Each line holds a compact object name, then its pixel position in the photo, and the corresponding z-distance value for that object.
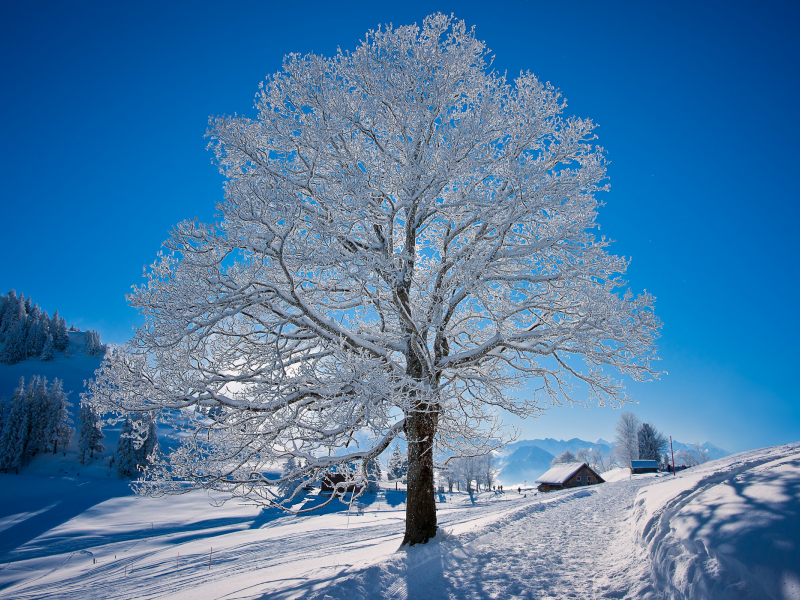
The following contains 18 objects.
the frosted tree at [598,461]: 89.65
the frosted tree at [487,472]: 80.94
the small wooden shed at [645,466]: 52.47
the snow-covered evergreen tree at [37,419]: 61.94
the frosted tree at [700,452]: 73.62
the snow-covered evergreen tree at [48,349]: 107.19
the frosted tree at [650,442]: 61.03
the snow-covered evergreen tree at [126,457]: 56.00
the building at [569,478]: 50.28
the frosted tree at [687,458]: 72.28
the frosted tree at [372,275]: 5.76
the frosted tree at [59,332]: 118.47
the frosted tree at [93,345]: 127.36
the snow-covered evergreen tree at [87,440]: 62.84
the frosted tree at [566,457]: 88.16
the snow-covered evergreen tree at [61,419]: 65.31
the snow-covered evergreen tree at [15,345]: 99.96
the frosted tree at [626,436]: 66.31
